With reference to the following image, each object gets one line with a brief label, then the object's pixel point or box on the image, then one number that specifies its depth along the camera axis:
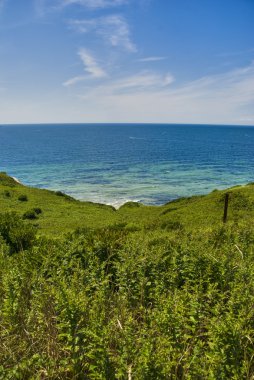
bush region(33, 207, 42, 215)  42.85
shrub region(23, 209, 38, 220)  40.14
